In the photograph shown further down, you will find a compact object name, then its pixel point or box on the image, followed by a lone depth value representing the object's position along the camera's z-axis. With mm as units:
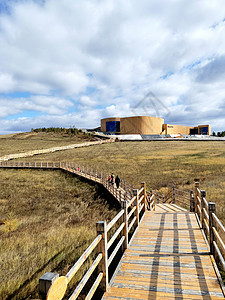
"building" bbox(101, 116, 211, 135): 106062
